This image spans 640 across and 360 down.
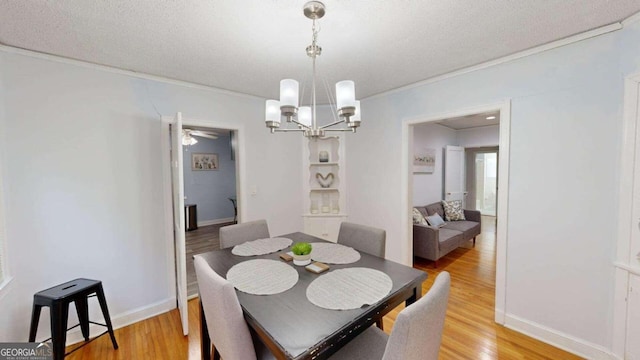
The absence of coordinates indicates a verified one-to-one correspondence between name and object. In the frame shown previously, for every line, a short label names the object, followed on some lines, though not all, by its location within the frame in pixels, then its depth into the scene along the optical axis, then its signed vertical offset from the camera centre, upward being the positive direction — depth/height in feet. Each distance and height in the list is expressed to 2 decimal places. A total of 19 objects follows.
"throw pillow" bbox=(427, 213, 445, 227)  12.86 -2.62
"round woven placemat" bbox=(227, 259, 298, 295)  4.34 -2.05
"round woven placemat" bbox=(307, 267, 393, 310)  3.85 -2.05
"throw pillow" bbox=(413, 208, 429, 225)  11.92 -2.33
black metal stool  5.30 -3.03
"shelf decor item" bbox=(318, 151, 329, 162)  11.82 +0.75
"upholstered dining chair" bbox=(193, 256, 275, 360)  3.59 -2.23
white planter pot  5.32 -1.93
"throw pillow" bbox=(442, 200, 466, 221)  14.62 -2.42
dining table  3.09 -2.11
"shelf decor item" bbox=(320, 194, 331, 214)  12.20 -1.46
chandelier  4.46 +1.39
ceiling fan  13.89 +2.35
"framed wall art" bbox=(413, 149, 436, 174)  14.74 +0.65
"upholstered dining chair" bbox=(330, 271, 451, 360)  2.71 -1.86
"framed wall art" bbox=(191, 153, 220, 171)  19.44 +0.90
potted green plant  5.27 -1.78
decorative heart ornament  11.85 -0.39
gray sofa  10.78 -3.13
